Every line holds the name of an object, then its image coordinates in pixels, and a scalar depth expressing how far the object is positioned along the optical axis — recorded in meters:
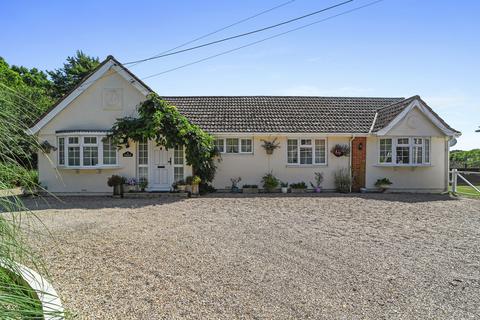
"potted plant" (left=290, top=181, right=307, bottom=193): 16.75
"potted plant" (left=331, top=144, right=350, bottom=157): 16.88
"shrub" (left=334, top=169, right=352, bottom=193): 16.70
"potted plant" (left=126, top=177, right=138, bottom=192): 15.27
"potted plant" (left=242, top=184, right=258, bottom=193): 16.53
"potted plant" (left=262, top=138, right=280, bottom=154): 16.72
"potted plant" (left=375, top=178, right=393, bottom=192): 16.72
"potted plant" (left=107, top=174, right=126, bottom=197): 15.07
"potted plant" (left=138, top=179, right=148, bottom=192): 15.35
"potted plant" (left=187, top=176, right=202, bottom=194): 15.26
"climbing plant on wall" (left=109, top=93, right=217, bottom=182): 14.60
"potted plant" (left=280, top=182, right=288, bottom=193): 16.63
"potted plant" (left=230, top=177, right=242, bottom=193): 16.75
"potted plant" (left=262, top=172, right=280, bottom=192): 16.44
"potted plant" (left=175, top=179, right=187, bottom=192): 15.27
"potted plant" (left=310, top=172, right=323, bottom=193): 17.06
